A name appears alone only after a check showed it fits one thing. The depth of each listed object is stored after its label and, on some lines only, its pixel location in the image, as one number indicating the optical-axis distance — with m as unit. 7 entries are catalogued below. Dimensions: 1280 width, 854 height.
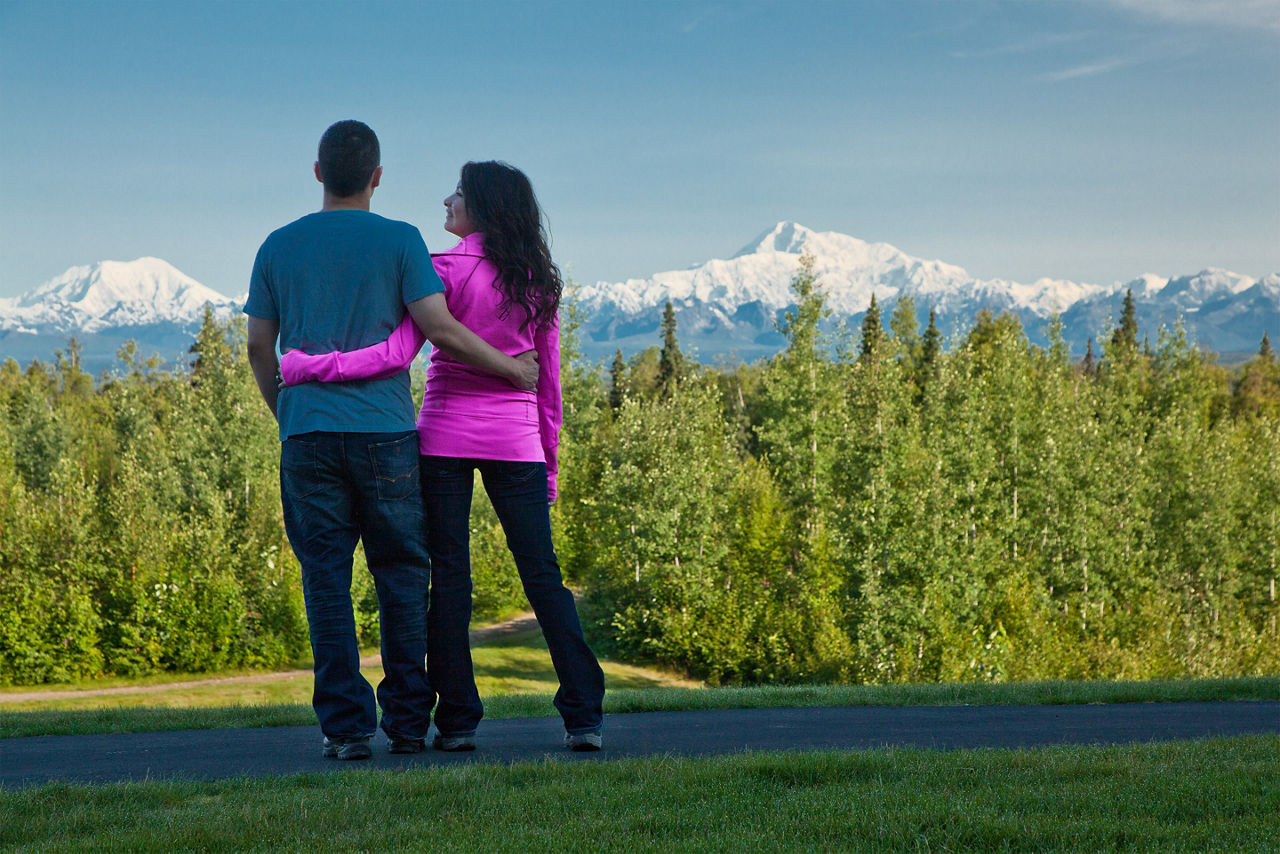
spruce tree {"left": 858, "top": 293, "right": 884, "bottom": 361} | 68.81
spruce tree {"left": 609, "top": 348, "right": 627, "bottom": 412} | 87.31
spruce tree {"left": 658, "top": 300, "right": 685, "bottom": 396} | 83.81
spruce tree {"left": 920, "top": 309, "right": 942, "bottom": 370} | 72.35
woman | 5.21
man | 4.93
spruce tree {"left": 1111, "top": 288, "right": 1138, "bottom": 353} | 69.64
